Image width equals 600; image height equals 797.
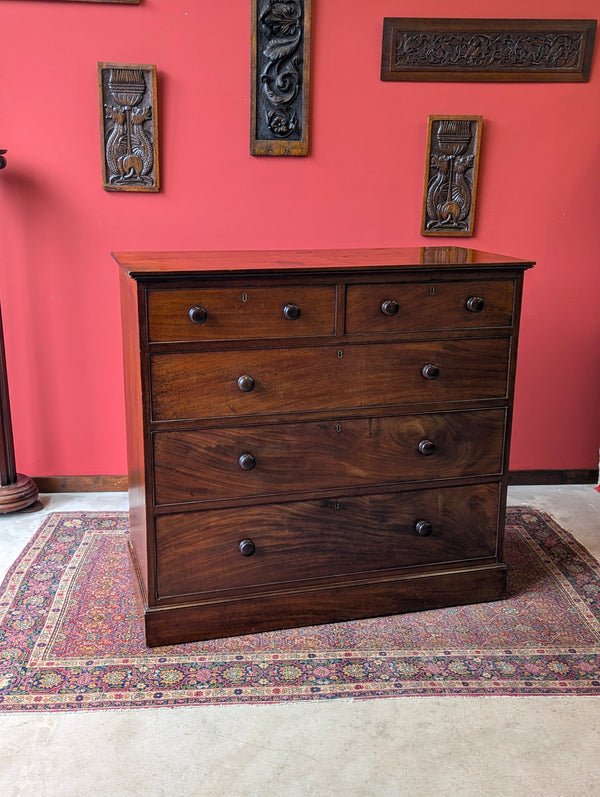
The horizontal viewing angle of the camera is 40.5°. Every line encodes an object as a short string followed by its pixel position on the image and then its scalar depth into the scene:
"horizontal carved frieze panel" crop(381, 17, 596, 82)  3.16
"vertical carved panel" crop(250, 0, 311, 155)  3.07
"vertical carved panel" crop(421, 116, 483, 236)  3.26
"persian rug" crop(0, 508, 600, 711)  2.19
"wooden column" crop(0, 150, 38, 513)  3.19
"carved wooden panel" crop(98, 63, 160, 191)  3.06
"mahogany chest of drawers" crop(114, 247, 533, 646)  2.27
